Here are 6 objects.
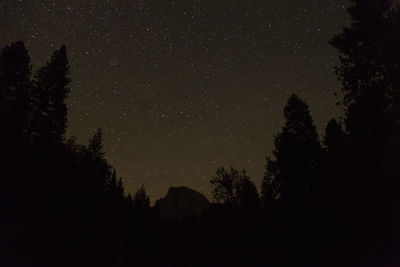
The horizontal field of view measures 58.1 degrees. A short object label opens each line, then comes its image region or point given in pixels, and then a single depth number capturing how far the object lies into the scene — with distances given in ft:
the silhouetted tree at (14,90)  90.02
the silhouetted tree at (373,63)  52.47
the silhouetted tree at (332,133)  113.91
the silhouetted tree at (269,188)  116.26
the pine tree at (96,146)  164.55
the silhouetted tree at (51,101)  96.94
